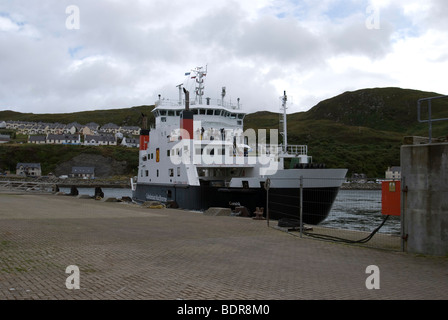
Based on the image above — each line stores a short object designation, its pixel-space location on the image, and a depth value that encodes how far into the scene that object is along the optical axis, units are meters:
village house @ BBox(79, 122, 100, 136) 160.18
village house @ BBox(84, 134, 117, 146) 132.00
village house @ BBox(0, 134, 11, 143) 133.16
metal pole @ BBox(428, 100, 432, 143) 7.71
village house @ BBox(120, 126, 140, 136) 175.06
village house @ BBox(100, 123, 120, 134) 177.50
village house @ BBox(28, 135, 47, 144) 128.62
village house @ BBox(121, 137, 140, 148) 131.50
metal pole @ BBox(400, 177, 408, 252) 8.00
